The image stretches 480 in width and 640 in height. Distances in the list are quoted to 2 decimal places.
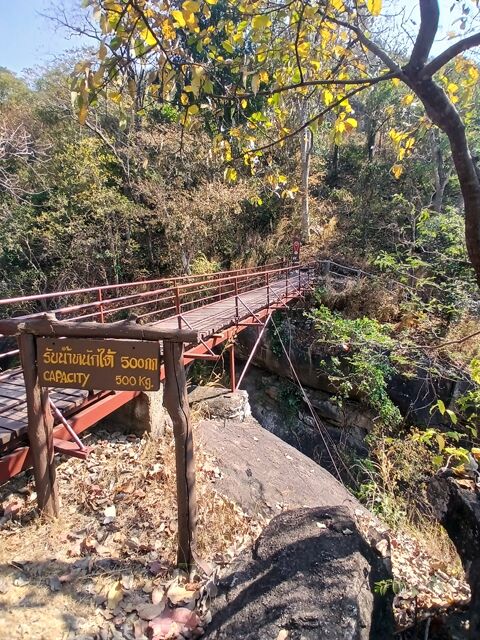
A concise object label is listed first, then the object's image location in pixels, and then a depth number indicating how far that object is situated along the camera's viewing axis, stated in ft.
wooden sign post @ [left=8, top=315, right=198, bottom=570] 7.93
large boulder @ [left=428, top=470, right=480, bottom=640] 7.09
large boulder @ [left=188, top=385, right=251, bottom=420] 18.88
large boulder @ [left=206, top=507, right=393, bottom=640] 6.32
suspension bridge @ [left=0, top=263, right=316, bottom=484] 9.06
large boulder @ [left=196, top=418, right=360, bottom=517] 12.62
